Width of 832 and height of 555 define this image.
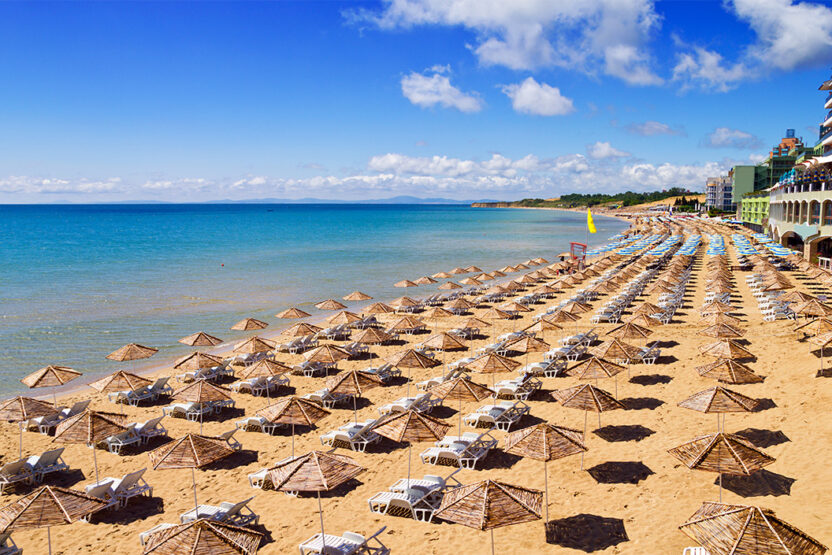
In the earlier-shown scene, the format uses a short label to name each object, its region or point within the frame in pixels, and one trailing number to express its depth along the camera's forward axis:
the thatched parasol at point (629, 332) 17.36
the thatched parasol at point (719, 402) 10.88
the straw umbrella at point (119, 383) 15.29
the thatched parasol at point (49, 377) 14.58
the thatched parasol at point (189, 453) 9.71
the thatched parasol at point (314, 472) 8.43
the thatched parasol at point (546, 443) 9.14
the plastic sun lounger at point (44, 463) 11.34
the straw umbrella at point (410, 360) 15.94
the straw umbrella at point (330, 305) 25.55
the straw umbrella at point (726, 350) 15.53
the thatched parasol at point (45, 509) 7.82
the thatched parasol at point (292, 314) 23.30
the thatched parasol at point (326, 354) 17.44
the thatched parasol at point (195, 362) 16.97
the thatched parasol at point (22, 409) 12.61
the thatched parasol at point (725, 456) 8.47
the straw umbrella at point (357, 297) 28.69
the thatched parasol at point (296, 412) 11.64
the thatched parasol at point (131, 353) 17.31
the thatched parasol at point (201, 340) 19.34
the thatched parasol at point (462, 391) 12.71
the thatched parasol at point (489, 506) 7.17
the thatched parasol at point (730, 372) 13.00
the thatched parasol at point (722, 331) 17.88
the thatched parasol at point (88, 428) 11.39
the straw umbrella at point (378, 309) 24.16
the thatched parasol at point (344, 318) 22.72
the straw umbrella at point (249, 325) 21.16
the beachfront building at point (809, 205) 39.22
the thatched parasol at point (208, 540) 7.16
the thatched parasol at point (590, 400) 11.27
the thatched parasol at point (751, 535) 6.33
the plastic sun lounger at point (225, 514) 8.95
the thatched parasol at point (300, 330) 20.87
